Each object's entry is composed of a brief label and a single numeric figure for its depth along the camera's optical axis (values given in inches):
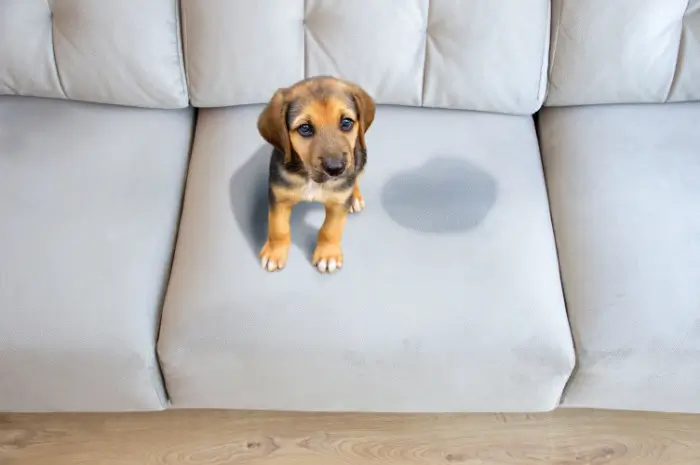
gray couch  48.1
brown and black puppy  43.4
